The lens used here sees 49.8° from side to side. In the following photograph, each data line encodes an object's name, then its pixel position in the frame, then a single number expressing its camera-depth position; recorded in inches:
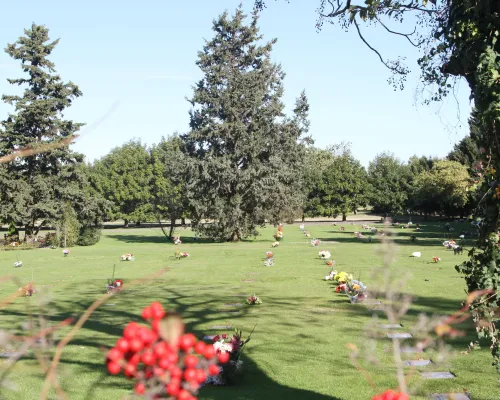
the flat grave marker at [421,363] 338.9
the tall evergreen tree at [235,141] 1654.8
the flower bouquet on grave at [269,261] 1013.8
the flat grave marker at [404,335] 413.0
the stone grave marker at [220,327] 475.7
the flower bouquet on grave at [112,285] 617.8
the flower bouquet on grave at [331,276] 794.9
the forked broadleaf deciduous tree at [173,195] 1747.0
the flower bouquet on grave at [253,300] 607.5
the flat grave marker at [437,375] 332.2
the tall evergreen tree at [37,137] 1680.6
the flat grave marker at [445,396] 290.8
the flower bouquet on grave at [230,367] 330.6
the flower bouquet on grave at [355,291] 601.9
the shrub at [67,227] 1739.7
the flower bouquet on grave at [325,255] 1085.6
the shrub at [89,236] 1809.8
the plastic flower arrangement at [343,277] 713.7
